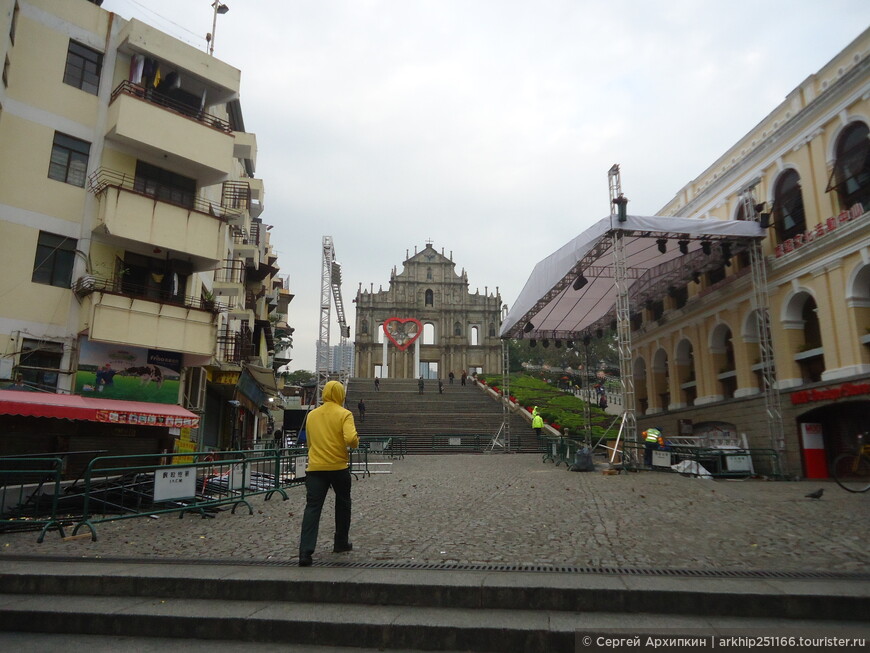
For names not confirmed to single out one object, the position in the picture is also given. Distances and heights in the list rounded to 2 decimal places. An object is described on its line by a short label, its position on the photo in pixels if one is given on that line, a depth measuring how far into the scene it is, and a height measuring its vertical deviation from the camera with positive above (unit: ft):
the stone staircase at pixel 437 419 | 90.27 +2.80
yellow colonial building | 52.26 +15.92
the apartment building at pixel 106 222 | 45.96 +17.89
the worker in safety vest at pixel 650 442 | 54.03 -0.57
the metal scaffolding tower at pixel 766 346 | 56.24 +8.91
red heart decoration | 200.44 +34.89
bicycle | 36.35 -2.18
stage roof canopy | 56.80 +18.81
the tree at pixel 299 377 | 254.06 +24.89
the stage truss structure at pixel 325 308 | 111.49 +24.67
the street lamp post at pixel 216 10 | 68.59 +49.96
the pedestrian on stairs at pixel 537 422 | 85.66 +1.80
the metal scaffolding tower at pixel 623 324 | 51.82 +10.13
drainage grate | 15.88 -3.83
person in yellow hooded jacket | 18.29 -0.85
